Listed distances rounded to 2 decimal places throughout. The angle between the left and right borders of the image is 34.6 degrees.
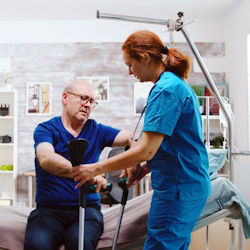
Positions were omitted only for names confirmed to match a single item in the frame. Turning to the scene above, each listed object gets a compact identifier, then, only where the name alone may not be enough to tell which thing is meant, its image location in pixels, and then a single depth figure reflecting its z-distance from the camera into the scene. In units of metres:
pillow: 2.11
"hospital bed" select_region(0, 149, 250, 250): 1.86
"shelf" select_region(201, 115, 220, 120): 5.02
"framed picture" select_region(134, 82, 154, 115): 5.30
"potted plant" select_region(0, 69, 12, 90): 5.27
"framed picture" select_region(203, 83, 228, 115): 5.08
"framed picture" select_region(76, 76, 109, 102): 5.31
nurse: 1.43
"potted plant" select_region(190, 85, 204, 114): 5.11
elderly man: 1.79
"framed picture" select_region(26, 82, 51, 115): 5.31
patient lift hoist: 1.69
